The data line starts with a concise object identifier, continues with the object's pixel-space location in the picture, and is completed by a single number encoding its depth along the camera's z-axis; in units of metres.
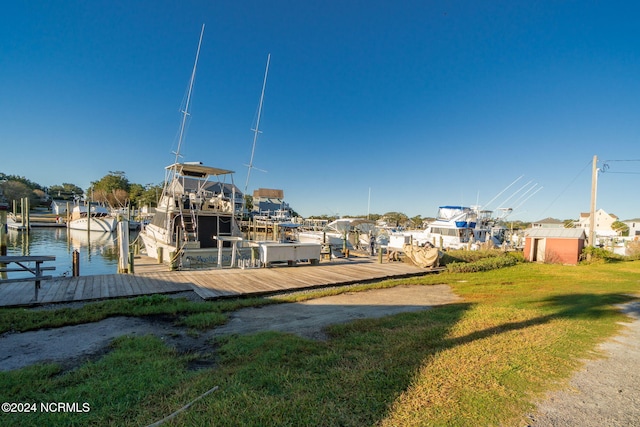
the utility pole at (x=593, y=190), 20.67
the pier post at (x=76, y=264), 10.80
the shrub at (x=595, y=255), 18.62
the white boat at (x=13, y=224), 44.88
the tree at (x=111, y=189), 75.75
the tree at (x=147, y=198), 69.04
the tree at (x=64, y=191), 97.88
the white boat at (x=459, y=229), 26.67
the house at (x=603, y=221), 72.34
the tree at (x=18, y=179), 80.12
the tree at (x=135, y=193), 76.39
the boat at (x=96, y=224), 47.58
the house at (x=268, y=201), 85.60
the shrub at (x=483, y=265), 15.10
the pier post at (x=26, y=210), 36.71
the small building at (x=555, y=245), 18.87
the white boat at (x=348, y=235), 29.24
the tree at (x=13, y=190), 66.00
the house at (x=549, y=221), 87.69
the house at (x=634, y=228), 59.59
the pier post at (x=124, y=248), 11.68
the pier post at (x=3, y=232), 15.93
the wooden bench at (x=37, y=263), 7.42
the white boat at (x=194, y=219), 15.46
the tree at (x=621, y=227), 61.41
